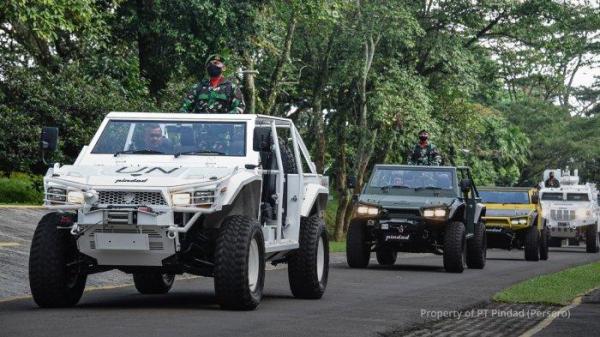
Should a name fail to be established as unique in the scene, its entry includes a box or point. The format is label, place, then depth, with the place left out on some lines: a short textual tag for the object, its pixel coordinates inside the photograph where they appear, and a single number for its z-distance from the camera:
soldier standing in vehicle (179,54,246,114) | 15.71
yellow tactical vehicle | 31.08
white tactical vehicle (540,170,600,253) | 43.47
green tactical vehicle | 23.14
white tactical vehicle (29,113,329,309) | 13.06
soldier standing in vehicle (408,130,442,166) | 25.58
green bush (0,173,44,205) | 37.47
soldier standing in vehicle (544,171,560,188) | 47.12
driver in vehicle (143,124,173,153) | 14.62
